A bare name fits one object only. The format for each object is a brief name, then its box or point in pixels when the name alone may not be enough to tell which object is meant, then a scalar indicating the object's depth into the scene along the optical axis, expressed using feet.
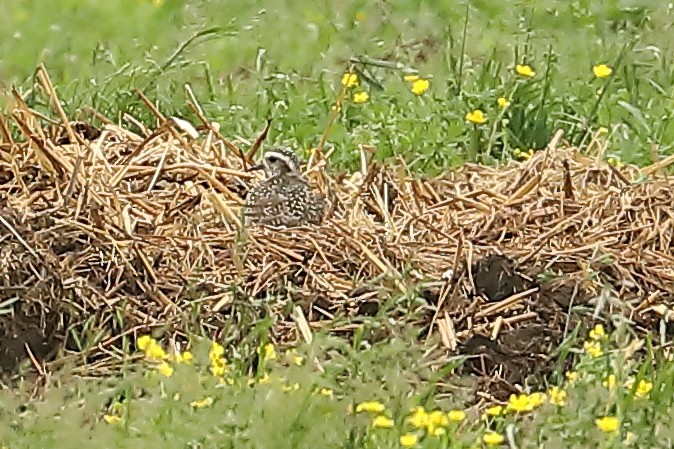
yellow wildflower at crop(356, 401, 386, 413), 27.45
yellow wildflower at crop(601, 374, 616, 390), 28.39
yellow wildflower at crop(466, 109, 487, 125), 46.68
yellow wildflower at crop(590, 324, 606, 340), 31.19
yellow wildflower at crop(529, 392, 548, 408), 29.09
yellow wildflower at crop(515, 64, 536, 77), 49.08
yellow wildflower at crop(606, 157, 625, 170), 44.31
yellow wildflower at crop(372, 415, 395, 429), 27.12
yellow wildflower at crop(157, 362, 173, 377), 28.54
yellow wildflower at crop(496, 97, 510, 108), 47.19
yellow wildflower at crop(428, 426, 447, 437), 27.02
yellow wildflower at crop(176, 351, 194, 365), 29.03
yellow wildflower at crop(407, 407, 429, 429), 27.35
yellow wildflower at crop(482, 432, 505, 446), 27.22
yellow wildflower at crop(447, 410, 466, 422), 28.07
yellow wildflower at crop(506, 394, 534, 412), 29.07
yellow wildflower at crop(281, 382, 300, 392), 26.58
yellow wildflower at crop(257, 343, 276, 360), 30.27
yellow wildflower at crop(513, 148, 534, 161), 45.73
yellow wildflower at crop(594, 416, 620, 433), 26.61
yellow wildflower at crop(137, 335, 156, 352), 31.58
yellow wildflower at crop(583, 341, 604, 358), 30.22
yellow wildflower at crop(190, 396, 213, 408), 26.35
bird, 38.14
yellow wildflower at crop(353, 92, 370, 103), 50.03
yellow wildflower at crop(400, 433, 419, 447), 26.66
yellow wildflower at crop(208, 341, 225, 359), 29.76
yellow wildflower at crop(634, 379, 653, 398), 28.76
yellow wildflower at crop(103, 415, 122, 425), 27.53
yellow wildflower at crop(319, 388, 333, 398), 27.62
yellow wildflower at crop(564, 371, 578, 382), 29.59
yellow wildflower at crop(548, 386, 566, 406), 28.43
